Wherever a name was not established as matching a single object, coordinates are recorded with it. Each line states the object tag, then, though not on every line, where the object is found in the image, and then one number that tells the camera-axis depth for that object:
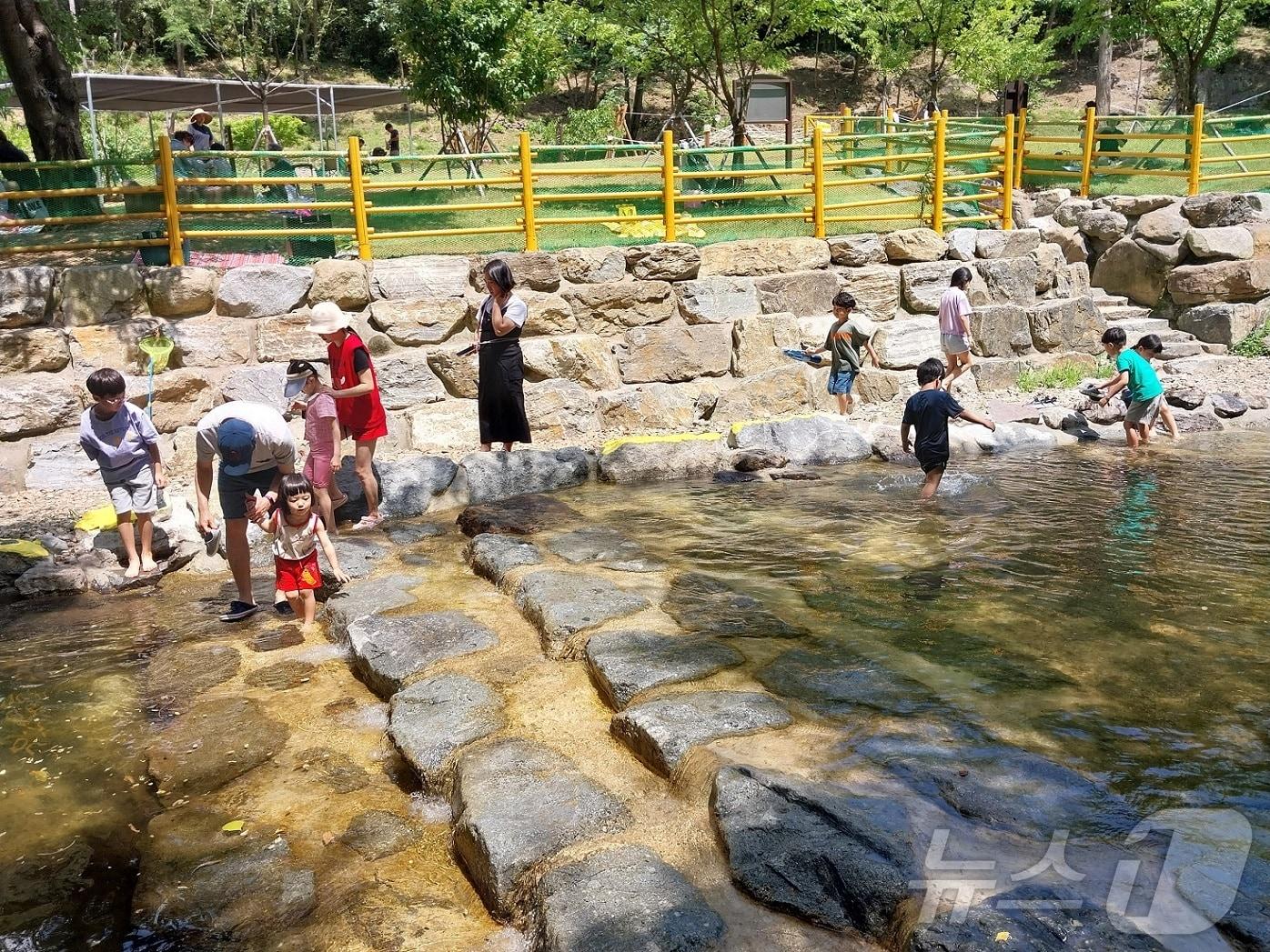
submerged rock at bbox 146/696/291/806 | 4.26
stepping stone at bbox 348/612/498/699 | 4.95
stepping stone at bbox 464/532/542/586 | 6.27
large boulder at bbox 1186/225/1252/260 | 12.73
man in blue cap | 5.69
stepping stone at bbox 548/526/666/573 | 6.30
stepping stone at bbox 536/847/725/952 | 2.97
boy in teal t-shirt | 9.16
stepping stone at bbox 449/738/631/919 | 3.44
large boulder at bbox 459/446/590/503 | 8.15
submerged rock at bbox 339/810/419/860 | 3.79
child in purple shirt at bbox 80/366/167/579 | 6.36
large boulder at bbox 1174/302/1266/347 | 12.40
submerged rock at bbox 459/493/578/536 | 7.12
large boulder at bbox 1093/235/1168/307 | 13.17
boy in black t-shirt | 7.50
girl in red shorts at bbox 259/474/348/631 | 5.64
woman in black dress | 7.70
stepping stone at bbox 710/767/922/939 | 3.12
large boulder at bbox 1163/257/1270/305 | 12.63
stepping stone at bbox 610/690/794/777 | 3.99
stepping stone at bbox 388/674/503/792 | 4.21
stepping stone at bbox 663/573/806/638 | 5.21
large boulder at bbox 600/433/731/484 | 8.63
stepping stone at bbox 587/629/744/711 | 4.55
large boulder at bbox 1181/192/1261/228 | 12.95
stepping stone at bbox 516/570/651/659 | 5.21
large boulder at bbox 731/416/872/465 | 9.14
